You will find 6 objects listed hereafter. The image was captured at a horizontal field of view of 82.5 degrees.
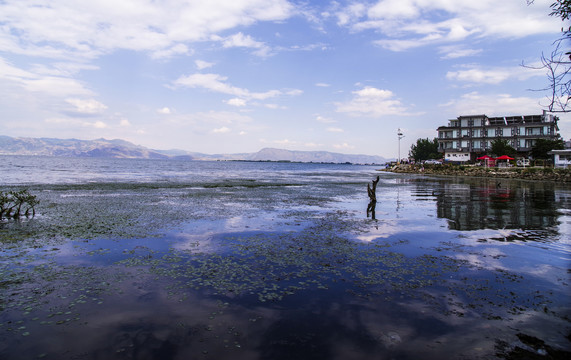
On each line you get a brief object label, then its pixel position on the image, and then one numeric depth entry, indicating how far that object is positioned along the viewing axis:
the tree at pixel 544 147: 82.81
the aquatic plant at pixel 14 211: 18.97
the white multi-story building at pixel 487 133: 97.75
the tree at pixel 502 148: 92.25
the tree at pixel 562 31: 6.91
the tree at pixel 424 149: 152.25
